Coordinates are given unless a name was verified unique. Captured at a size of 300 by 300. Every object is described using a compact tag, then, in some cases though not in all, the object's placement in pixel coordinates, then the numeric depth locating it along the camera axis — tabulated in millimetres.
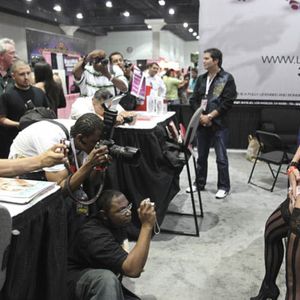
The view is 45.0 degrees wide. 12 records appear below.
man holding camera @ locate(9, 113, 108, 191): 1682
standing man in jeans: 3406
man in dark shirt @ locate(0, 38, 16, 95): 3033
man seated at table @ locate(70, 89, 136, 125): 2496
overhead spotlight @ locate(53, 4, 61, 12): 11758
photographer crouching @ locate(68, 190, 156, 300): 1382
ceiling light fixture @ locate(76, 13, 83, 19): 12998
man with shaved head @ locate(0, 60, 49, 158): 2793
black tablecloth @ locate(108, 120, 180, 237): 2412
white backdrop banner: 4754
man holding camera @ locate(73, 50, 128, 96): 3086
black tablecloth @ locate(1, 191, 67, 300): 1000
